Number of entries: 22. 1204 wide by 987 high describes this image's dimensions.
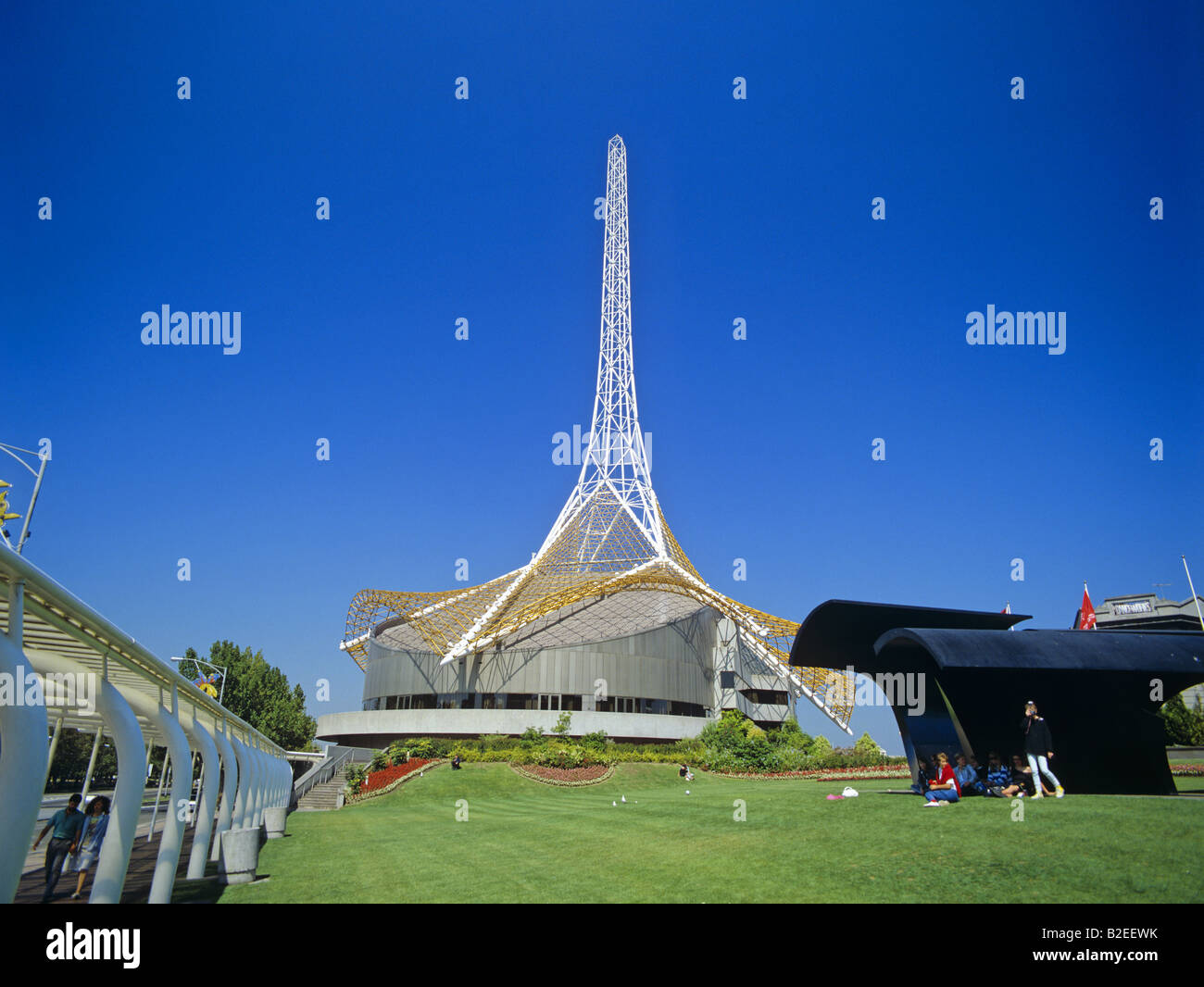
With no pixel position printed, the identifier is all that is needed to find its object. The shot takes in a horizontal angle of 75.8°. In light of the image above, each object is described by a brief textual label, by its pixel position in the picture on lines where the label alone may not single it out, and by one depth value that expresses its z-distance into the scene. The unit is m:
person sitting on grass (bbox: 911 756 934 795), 17.14
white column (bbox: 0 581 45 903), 6.63
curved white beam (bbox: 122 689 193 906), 10.71
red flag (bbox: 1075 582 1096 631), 39.81
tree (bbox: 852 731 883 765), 41.09
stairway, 37.09
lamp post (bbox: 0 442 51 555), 20.33
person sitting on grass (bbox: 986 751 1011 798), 15.36
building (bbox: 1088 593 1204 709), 68.31
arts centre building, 58.12
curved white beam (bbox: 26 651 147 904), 9.13
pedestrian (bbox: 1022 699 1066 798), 13.75
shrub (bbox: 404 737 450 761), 44.94
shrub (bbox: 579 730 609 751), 43.91
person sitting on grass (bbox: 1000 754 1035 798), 14.95
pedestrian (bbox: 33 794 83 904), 11.73
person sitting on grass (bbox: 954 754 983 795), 15.91
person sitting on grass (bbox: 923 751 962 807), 14.64
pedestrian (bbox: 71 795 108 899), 11.95
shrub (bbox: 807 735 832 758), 42.50
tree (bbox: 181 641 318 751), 65.12
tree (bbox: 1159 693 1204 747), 43.91
